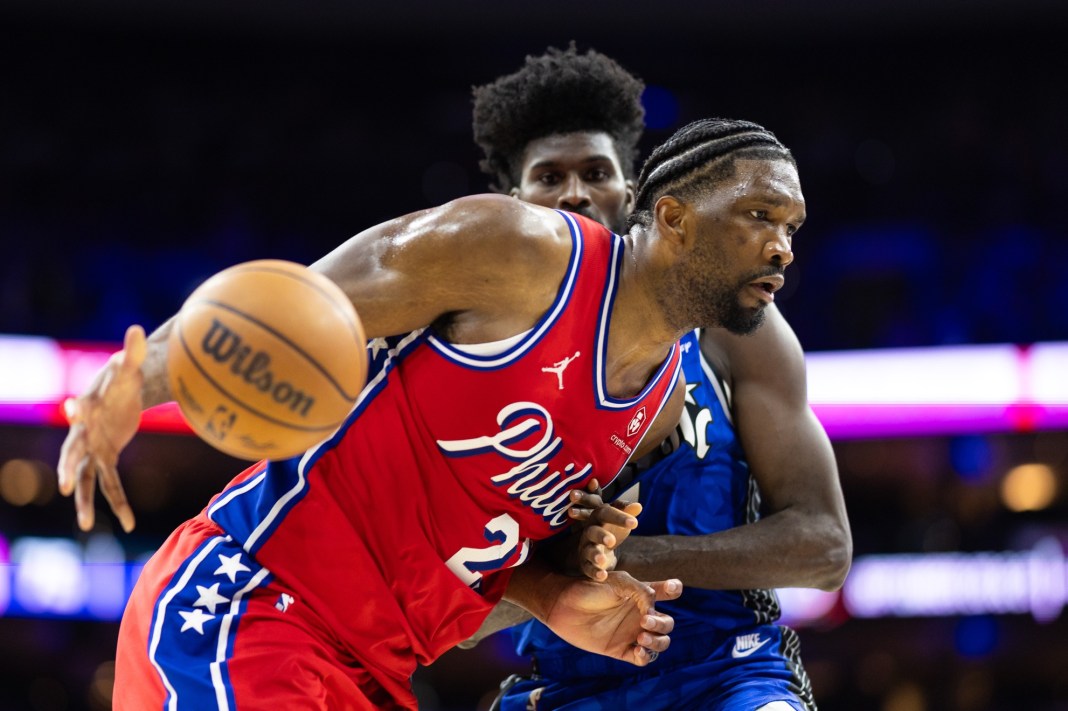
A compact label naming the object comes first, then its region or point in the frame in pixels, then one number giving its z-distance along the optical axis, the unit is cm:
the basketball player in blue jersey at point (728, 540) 319
